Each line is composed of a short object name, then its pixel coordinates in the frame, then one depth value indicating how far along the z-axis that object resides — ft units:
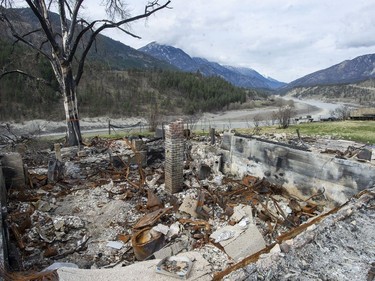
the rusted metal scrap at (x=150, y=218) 20.33
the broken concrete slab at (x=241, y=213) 20.83
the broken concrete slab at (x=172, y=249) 17.07
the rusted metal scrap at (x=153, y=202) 23.61
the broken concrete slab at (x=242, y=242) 16.89
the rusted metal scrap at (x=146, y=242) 17.63
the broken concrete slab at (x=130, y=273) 13.04
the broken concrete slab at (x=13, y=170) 26.96
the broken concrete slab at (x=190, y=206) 22.26
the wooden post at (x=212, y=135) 42.77
